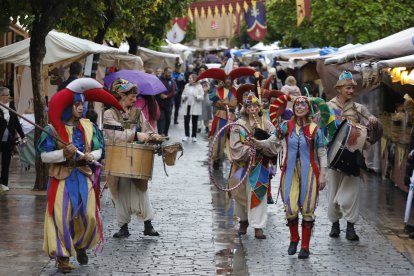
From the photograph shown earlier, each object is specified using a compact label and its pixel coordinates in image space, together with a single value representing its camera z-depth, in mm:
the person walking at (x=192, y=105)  27047
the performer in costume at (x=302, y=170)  10812
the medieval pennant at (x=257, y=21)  35781
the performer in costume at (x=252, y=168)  12008
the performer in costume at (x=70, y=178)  9773
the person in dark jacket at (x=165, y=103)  26172
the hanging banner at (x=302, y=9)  26766
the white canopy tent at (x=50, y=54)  18297
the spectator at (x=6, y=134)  15852
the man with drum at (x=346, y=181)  12117
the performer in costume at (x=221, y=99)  19688
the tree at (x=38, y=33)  15273
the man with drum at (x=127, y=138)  11586
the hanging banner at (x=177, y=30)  35322
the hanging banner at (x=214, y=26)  30225
